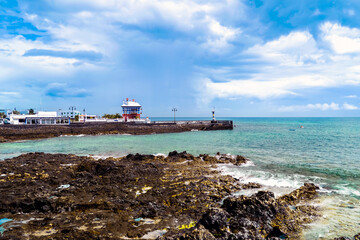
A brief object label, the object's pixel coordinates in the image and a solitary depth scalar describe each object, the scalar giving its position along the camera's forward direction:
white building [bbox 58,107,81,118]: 111.75
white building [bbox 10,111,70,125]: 69.68
